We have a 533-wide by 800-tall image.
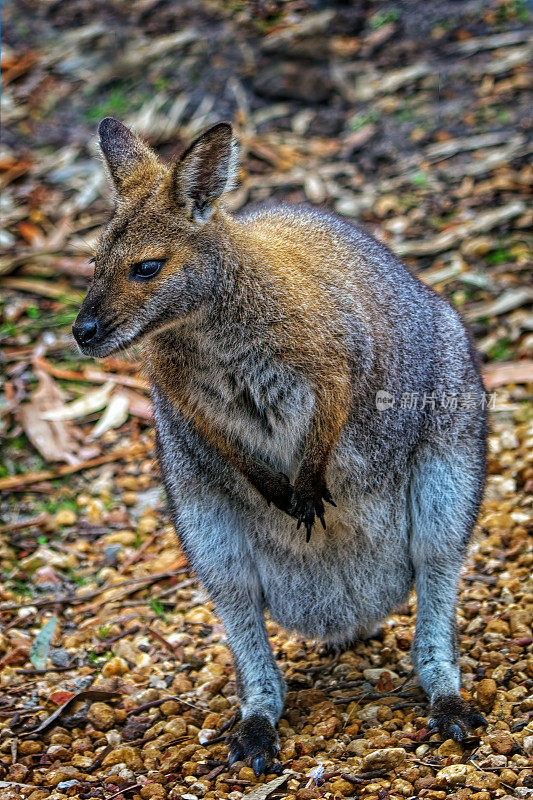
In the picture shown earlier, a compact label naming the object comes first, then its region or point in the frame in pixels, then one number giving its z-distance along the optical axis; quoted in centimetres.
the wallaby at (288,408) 673
